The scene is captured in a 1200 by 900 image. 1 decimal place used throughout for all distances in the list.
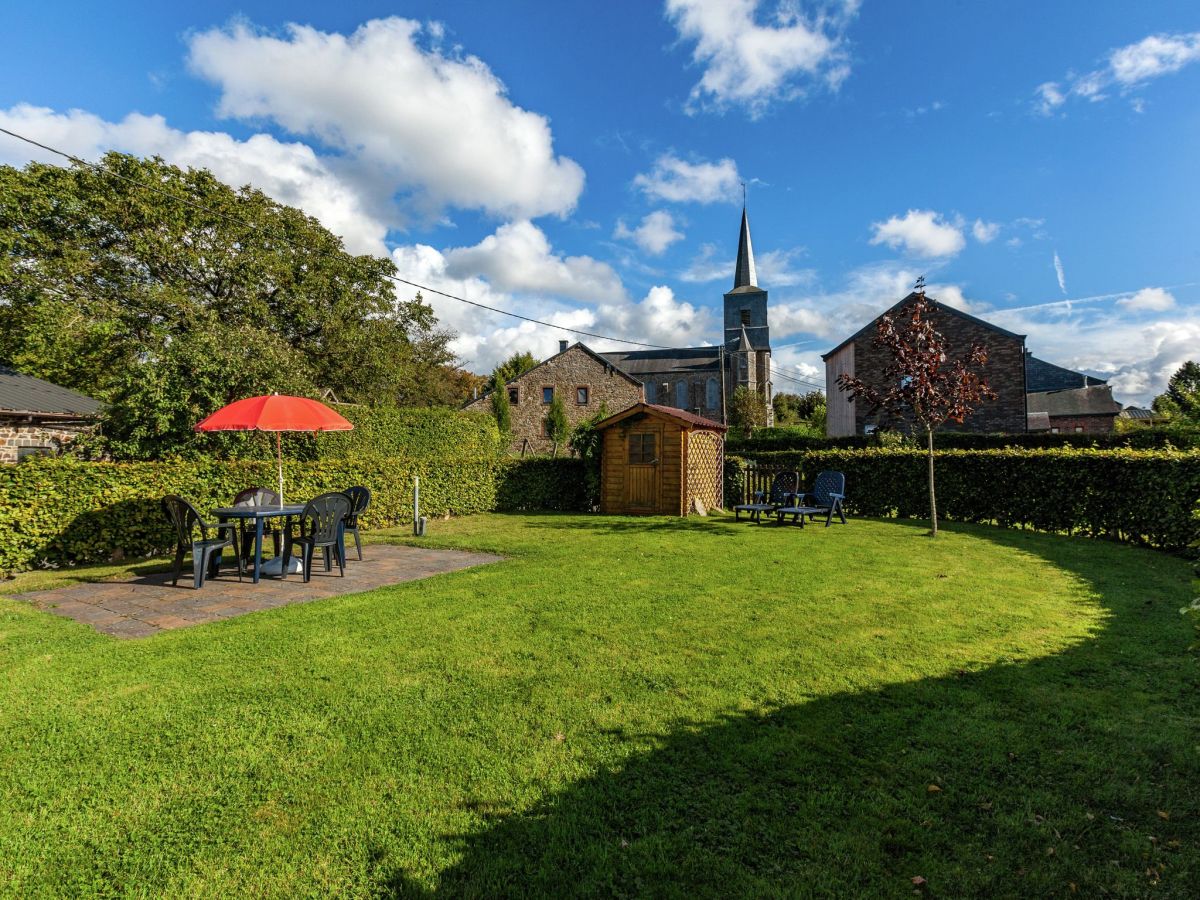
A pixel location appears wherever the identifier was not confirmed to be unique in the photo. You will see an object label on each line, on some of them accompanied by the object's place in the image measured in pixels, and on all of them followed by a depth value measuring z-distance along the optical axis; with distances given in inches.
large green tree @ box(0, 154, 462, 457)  692.7
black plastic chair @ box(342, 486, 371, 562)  303.7
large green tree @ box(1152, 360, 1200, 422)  514.7
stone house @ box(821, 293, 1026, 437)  977.5
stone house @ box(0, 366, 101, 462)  526.2
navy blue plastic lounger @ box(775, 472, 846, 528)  439.5
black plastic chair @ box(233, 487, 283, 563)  280.2
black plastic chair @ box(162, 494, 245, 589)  239.1
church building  2078.0
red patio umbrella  268.7
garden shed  535.2
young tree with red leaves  397.7
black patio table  247.9
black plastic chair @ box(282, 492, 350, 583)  258.1
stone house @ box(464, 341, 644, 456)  1502.2
